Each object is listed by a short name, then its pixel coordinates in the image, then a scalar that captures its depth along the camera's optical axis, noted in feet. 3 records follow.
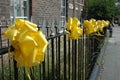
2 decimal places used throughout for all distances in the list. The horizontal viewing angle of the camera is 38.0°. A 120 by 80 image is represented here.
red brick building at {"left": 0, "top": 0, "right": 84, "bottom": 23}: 13.26
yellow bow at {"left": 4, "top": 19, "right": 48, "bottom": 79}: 2.89
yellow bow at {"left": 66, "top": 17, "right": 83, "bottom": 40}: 6.42
